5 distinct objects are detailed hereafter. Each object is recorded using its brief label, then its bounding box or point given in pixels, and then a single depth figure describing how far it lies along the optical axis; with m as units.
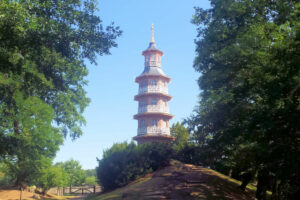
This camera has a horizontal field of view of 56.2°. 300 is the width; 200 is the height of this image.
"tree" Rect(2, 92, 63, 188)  21.35
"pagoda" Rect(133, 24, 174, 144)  44.00
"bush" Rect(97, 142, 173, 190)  24.98
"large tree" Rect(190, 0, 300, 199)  10.70
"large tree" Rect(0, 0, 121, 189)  14.06
